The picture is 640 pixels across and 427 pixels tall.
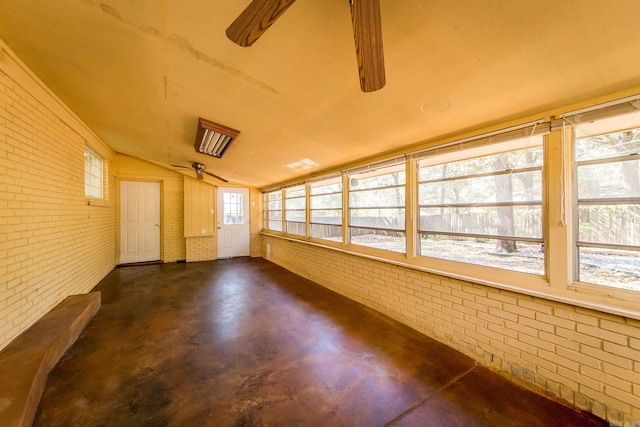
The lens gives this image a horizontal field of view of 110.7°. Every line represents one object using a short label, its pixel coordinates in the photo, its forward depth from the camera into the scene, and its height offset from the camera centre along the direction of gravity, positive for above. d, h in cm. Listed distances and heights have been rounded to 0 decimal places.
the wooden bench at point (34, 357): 127 -105
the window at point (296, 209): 504 +13
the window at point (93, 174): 393 +83
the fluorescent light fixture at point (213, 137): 262 +105
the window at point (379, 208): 289 +9
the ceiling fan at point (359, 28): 77 +71
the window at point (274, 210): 614 +16
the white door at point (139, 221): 558 -12
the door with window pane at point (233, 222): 648 -19
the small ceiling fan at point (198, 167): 484 +108
